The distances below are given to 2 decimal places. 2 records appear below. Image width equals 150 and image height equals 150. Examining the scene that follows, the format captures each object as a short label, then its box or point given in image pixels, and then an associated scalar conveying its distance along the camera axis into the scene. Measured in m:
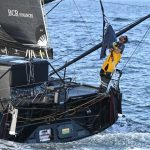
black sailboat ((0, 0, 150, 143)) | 21.22
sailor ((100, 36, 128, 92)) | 22.53
